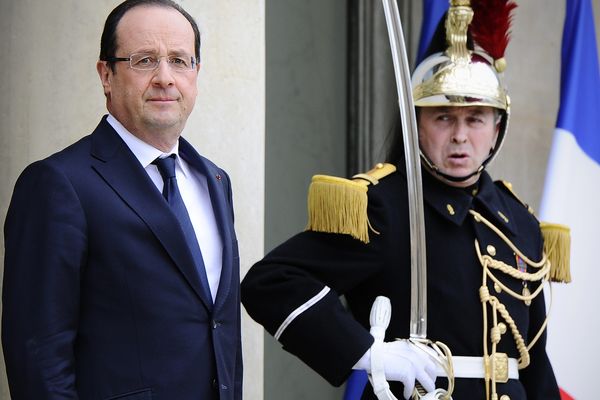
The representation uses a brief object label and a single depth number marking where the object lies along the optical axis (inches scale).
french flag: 391.9
